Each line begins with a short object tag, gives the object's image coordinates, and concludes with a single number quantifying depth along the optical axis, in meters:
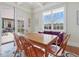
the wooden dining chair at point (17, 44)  1.62
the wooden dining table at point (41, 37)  1.38
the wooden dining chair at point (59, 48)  1.65
